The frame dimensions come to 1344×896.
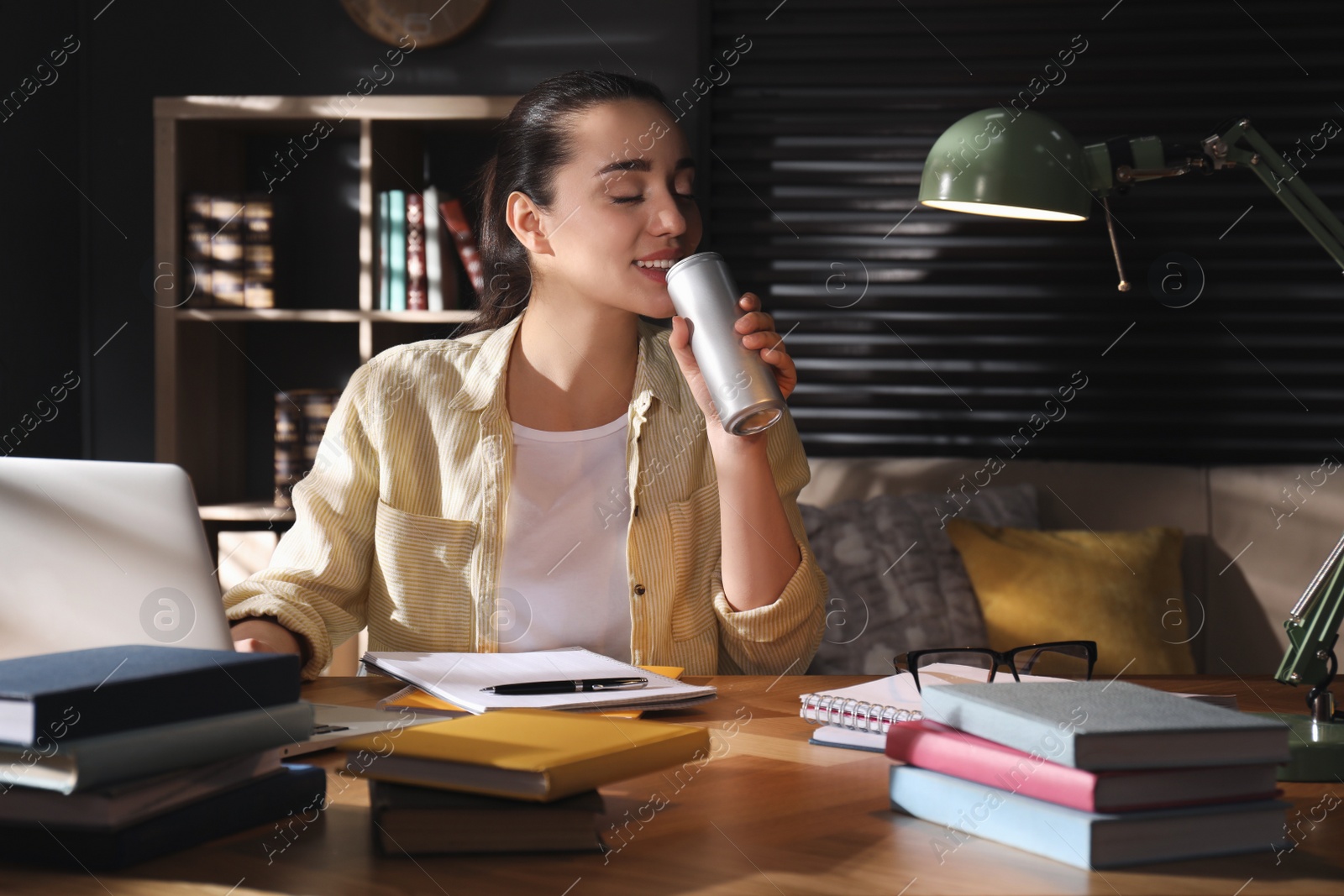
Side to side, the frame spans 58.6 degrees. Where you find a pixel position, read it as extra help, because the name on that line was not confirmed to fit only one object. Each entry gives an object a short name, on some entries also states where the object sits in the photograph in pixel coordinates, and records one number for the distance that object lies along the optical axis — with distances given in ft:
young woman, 5.05
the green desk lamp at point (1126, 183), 3.13
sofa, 8.00
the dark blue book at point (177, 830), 2.28
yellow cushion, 7.52
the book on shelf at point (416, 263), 9.16
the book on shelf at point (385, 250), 9.12
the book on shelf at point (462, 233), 9.12
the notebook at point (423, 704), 3.55
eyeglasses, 3.37
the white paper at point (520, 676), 3.55
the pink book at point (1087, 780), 2.29
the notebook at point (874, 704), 3.31
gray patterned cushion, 7.66
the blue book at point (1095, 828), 2.31
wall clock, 9.93
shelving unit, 9.05
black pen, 3.68
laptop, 2.74
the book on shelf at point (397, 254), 9.14
